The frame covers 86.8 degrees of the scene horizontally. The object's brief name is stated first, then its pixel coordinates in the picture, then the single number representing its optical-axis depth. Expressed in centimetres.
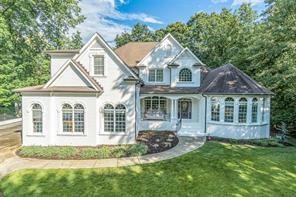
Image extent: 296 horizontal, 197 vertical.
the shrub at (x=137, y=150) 1012
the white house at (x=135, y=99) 1123
